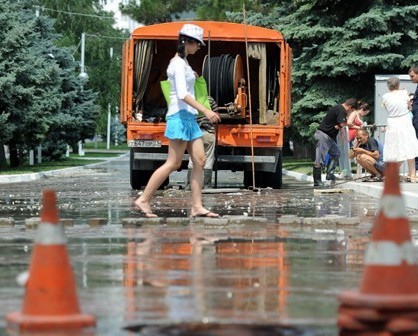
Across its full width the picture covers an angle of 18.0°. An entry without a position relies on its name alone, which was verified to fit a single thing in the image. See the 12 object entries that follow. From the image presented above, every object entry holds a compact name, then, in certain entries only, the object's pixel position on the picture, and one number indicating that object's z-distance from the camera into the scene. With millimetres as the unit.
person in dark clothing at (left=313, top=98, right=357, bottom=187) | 25859
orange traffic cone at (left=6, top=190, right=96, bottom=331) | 6074
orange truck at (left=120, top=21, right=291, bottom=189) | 23297
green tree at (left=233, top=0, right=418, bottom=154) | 34000
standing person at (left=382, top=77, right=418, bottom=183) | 21922
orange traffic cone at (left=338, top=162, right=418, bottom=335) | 6004
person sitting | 24042
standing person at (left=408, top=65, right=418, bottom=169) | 21812
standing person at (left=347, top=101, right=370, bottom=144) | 26908
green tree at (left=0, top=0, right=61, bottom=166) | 36688
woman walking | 13898
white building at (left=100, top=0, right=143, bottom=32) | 74825
